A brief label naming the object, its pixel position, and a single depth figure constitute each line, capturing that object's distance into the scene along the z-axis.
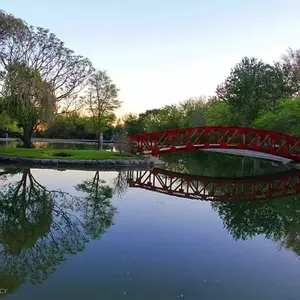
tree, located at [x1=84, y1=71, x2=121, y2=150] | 30.58
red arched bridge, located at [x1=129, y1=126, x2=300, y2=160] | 21.33
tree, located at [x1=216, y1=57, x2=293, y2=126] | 31.53
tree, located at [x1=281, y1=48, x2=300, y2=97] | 31.00
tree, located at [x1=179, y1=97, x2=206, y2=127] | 42.19
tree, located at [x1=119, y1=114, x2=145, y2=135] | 52.12
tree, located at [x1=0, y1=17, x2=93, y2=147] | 20.27
